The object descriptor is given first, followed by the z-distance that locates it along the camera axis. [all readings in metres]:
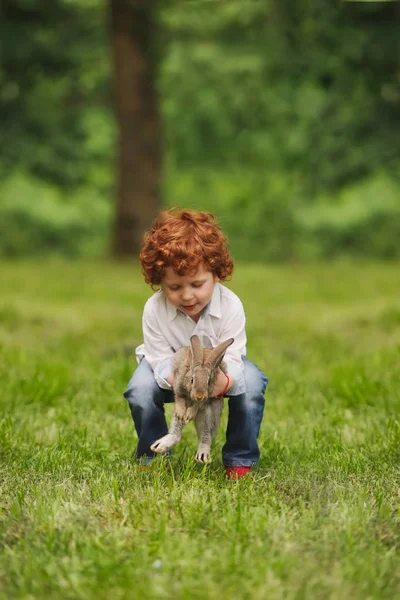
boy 7.66
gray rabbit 7.10
